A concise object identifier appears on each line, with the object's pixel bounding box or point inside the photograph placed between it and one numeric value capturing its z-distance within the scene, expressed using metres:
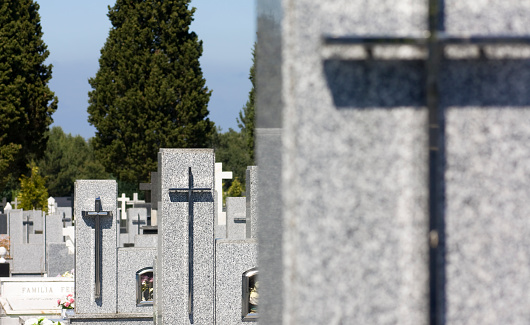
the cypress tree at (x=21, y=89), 36.94
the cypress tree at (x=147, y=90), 37.25
